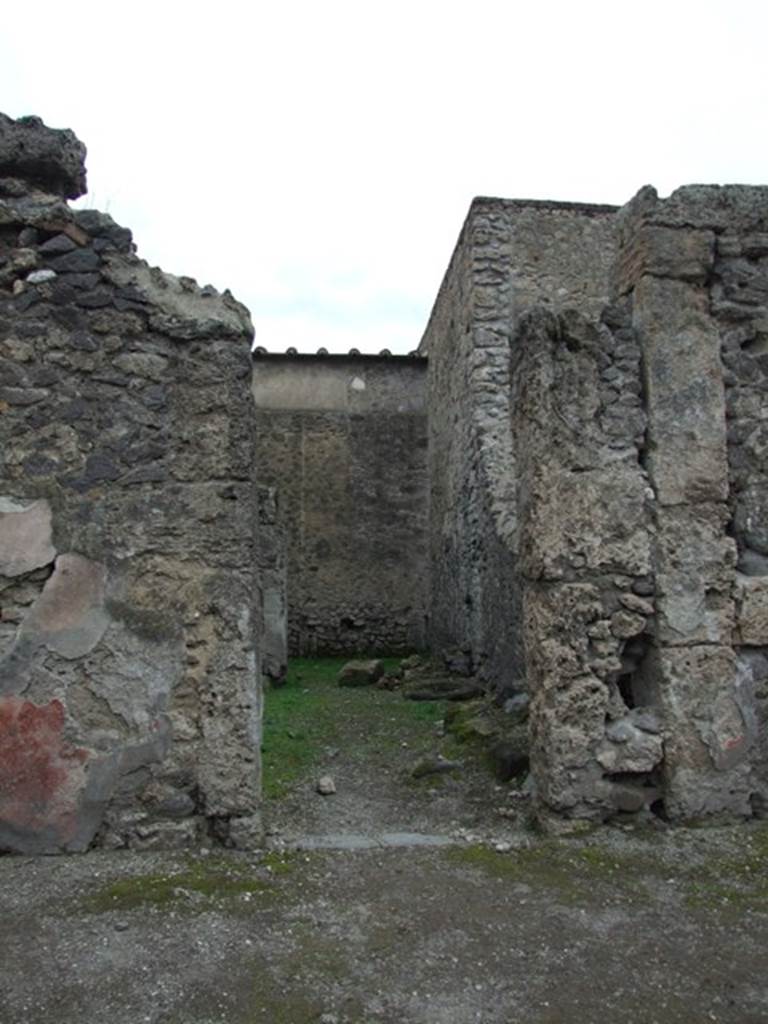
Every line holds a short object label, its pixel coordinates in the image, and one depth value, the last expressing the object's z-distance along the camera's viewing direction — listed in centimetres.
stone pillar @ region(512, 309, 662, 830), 377
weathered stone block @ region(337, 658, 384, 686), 991
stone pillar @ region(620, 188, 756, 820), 379
